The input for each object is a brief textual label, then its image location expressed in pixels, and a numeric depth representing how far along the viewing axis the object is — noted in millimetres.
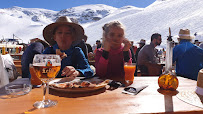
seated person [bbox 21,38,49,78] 2090
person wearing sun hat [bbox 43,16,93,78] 1913
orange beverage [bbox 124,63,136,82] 1268
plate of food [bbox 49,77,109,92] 982
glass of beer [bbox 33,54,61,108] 808
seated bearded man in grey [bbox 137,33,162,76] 3492
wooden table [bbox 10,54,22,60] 4894
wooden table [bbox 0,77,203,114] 728
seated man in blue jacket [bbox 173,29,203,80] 2555
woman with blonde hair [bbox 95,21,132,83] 1909
